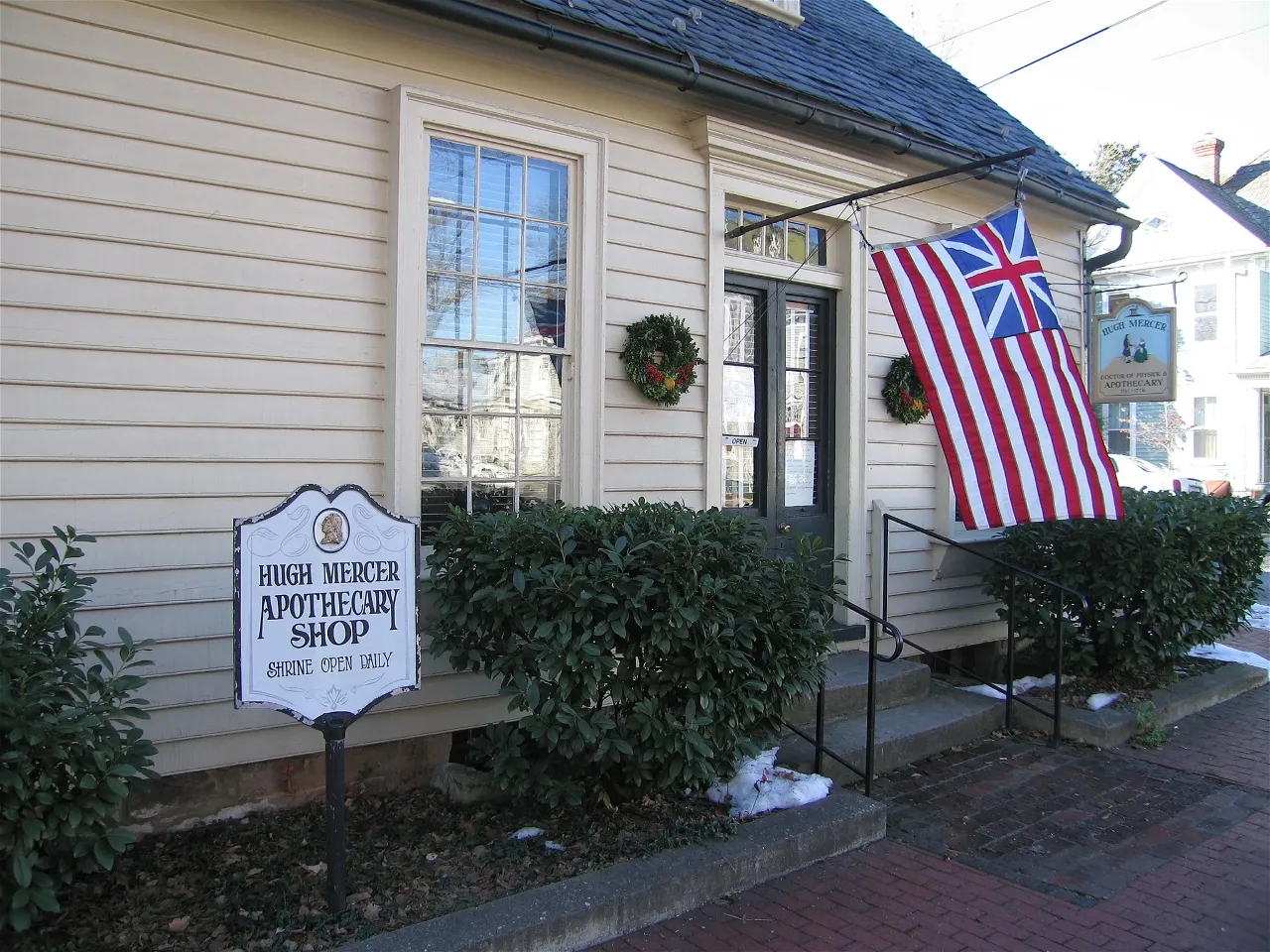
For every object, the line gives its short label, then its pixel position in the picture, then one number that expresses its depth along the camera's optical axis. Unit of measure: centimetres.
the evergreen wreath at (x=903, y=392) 657
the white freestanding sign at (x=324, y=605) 312
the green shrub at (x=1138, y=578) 620
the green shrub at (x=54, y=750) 276
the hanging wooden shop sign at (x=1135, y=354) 794
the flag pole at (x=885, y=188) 485
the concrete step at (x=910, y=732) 480
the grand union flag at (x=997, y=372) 481
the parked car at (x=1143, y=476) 1867
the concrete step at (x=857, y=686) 526
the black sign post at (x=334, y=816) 317
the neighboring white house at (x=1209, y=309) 2255
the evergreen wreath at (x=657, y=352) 511
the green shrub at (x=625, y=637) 361
